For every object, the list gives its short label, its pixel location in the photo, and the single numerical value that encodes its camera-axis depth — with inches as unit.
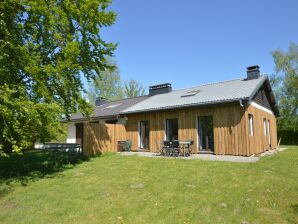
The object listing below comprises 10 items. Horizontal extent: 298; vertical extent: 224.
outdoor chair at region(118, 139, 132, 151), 739.4
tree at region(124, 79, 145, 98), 1905.5
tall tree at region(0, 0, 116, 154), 422.9
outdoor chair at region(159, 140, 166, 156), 623.2
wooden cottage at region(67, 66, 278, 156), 568.6
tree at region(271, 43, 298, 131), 1380.4
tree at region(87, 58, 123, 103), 1866.4
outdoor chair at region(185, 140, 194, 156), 593.8
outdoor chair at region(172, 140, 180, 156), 602.9
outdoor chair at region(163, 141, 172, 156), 609.0
